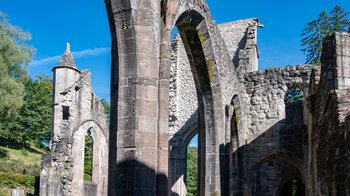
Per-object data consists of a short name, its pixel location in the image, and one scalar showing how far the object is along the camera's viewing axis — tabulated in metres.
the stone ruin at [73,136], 14.39
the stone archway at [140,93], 5.64
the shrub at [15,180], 17.89
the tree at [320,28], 23.98
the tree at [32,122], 28.91
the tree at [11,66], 20.89
